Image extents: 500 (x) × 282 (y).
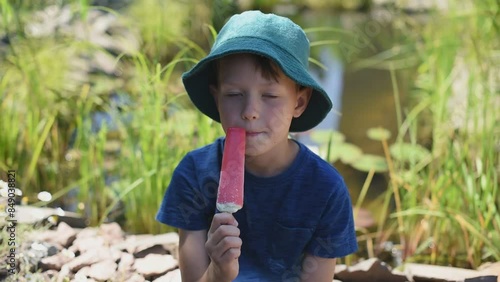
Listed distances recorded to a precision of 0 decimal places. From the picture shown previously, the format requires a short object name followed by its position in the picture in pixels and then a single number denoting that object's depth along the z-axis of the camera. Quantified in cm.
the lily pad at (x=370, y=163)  444
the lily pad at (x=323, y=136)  456
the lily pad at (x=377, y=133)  497
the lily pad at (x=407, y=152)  422
